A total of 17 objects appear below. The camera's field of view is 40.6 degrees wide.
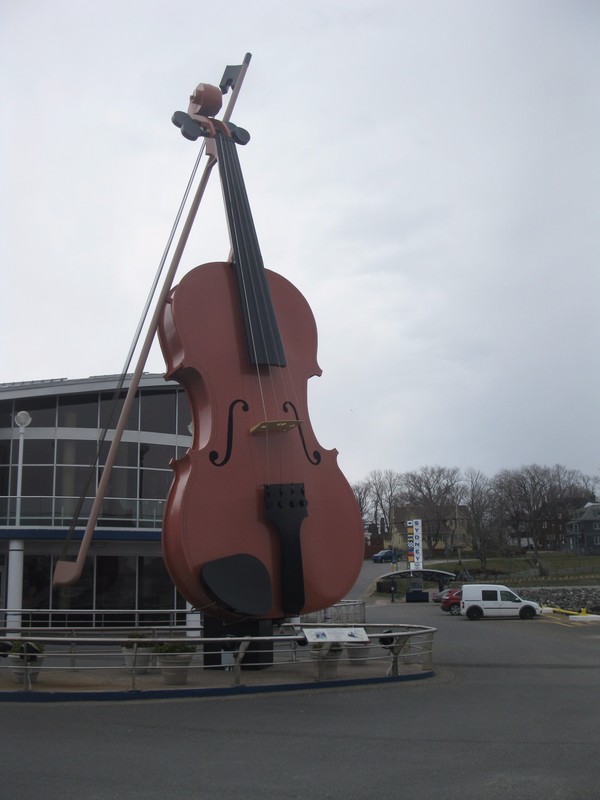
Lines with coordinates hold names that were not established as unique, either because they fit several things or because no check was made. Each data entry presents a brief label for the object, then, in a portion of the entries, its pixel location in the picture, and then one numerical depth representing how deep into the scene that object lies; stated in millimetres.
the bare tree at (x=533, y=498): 98312
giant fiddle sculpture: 10508
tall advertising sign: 51438
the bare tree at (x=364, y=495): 122062
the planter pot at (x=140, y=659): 12297
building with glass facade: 21062
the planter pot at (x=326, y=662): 11500
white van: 32156
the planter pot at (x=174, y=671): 11266
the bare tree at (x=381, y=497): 120750
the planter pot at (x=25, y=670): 10559
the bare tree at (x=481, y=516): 83250
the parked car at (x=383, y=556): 86125
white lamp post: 19859
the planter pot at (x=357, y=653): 13044
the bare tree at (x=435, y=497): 103000
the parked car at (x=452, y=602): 35656
